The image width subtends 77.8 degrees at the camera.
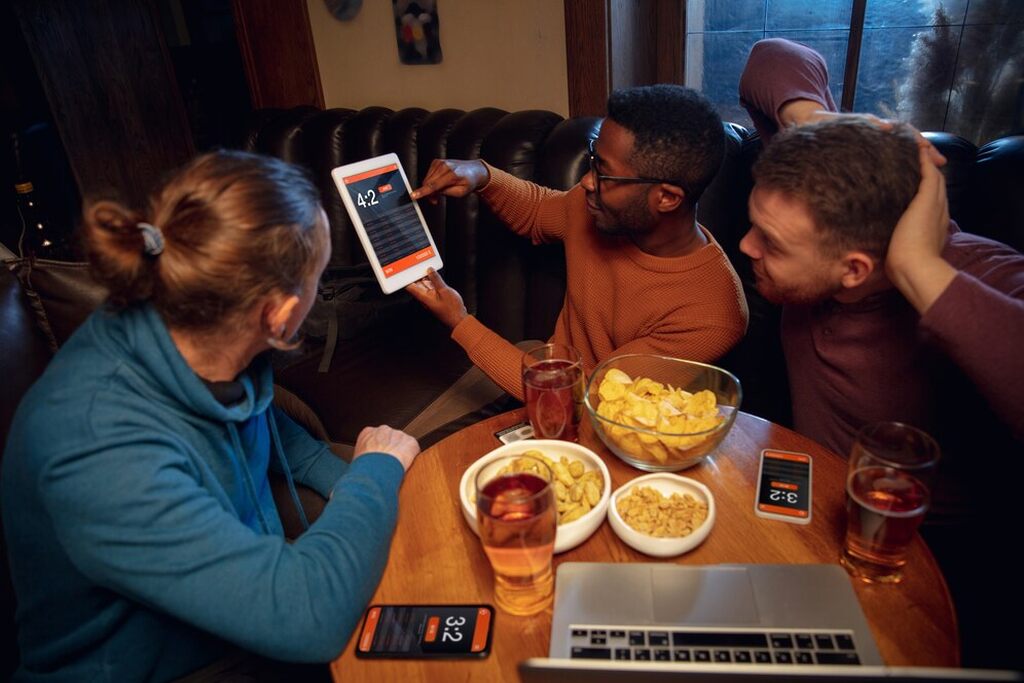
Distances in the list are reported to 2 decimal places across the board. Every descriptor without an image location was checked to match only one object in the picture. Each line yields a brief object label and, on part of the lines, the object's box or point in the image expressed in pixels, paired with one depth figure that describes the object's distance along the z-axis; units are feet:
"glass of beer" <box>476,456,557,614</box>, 2.53
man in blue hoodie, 2.42
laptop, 2.39
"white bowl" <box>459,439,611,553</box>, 2.91
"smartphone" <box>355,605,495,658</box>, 2.54
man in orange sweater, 4.56
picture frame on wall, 8.49
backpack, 6.86
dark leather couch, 5.34
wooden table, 2.50
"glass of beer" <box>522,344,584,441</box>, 3.62
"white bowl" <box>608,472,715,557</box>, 2.85
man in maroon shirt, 2.96
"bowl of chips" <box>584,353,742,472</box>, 3.23
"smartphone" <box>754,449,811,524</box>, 3.14
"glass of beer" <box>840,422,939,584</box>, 2.64
